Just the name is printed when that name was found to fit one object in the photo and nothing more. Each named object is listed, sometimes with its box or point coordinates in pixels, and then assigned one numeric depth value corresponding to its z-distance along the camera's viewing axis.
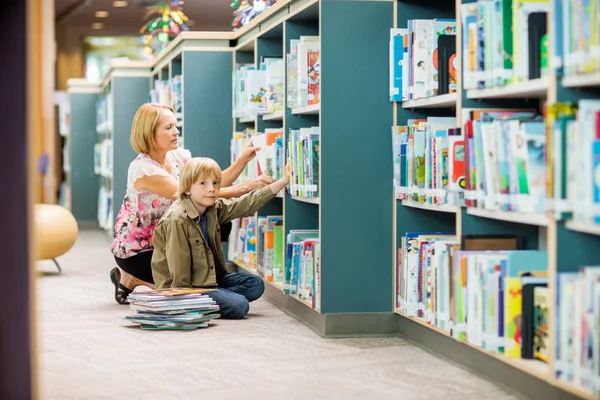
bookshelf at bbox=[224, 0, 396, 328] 4.07
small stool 6.51
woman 5.11
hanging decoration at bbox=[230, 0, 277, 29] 6.04
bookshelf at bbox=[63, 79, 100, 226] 11.98
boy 4.68
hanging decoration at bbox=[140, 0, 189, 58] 7.99
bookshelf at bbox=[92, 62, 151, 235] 8.83
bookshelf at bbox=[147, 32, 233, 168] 6.53
